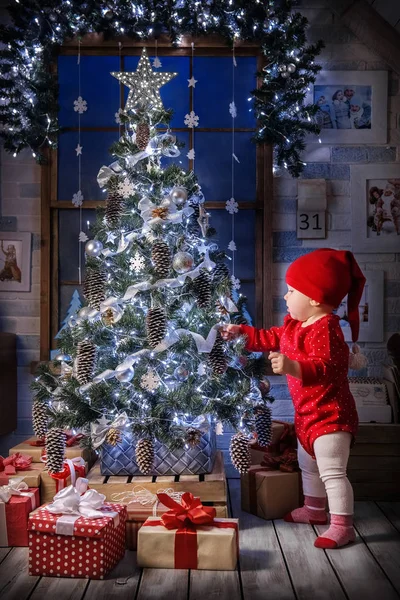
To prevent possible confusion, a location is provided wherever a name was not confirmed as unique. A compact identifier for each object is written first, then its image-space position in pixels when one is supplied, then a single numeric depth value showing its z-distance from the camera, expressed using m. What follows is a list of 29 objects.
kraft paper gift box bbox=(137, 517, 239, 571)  2.70
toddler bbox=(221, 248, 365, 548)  2.97
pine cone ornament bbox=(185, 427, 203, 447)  3.08
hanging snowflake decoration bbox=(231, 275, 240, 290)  3.33
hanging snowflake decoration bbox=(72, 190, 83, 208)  4.18
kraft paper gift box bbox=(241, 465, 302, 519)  3.32
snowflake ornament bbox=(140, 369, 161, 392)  3.05
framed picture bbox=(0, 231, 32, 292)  4.21
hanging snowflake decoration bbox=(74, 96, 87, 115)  4.22
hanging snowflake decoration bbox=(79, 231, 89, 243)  4.16
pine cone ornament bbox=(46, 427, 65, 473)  3.06
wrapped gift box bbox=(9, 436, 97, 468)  3.41
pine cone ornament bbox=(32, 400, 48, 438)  3.22
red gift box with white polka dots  2.62
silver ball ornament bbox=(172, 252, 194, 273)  3.08
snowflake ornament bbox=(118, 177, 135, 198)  3.24
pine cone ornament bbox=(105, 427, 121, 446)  3.06
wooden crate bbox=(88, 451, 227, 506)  3.14
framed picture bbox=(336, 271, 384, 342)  4.18
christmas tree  3.09
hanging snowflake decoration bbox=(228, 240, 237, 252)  4.19
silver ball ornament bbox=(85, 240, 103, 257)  3.21
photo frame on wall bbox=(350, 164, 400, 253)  4.18
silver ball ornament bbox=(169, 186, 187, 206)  3.15
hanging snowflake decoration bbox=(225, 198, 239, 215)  4.19
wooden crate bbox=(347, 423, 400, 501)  3.63
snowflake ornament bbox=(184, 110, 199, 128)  4.21
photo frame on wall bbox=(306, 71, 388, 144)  4.18
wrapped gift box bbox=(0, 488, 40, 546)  2.95
